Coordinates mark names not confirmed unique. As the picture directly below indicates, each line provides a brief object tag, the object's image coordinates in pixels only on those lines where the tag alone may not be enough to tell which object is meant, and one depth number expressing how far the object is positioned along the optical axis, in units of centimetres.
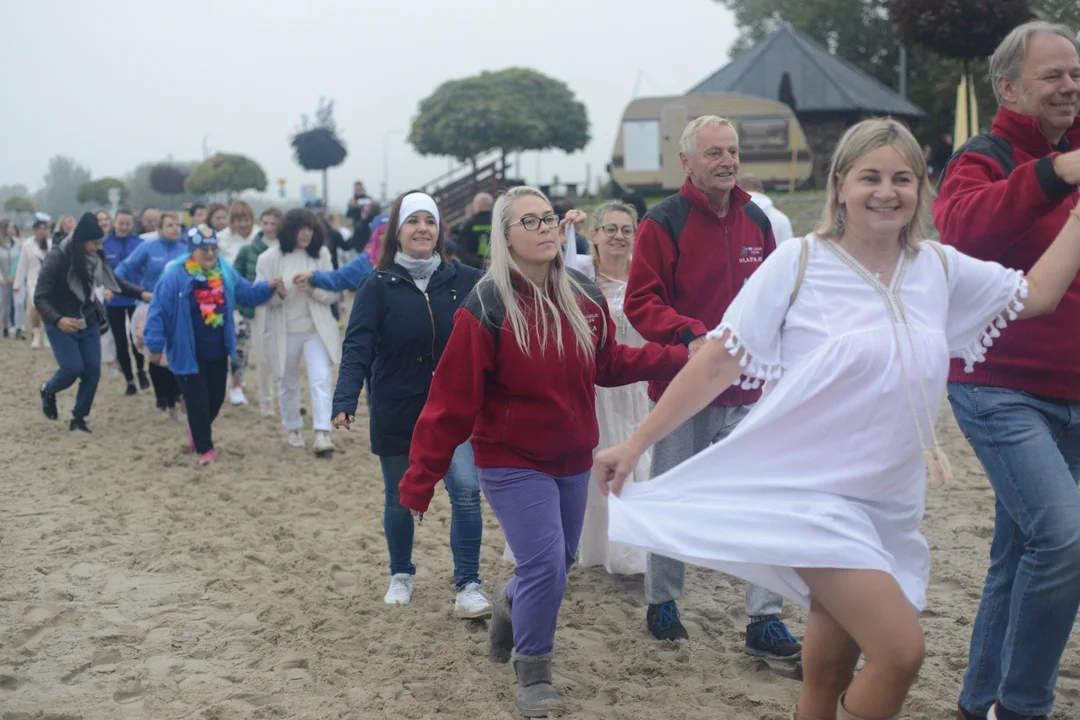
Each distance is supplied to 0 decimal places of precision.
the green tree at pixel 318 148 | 6531
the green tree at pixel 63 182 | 9088
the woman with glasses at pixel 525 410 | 421
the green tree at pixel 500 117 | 6119
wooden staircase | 3534
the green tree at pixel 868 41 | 4306
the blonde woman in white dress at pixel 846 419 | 301
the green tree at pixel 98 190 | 7150
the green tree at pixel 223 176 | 7106
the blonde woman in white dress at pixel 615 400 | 604
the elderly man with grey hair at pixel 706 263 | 475
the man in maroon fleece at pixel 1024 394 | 335
